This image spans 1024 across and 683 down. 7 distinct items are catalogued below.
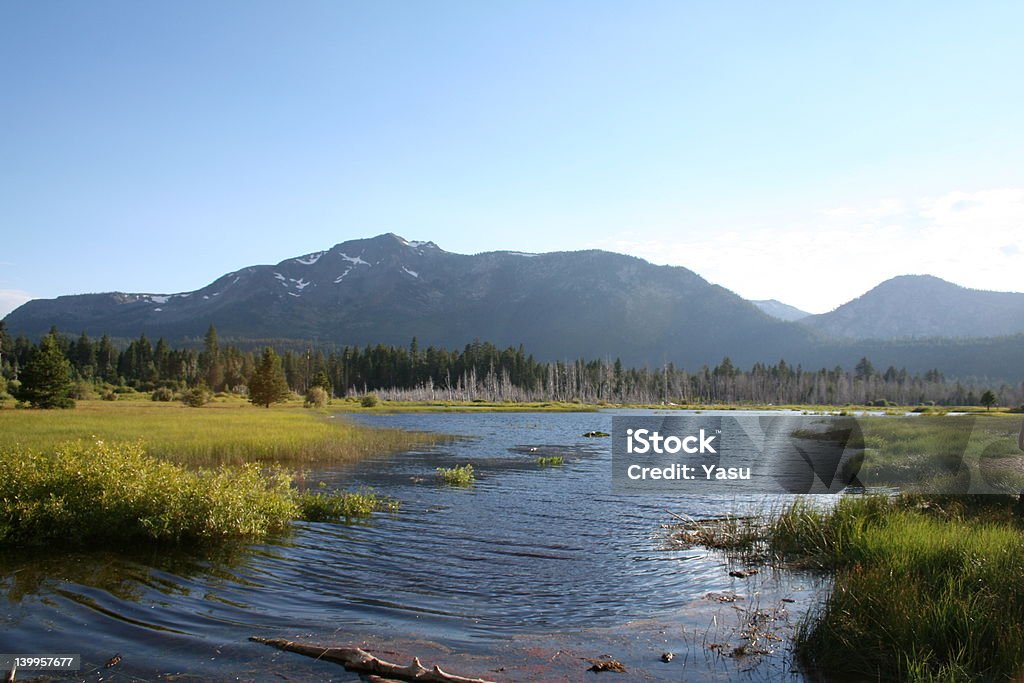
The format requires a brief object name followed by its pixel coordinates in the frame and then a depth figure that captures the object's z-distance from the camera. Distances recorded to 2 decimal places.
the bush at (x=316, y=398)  120.69
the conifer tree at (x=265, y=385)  105.19
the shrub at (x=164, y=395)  106.75
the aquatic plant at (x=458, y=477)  34.66
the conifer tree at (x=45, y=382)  63.56
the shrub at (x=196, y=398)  89.94
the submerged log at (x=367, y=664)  10.52
